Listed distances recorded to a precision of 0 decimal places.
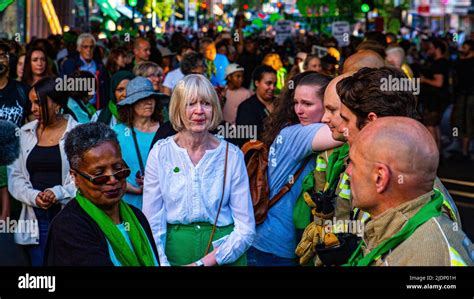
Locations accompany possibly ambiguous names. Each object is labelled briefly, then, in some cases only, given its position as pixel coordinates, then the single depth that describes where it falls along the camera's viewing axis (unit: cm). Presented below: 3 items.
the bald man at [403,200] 307
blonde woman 522
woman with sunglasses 392
